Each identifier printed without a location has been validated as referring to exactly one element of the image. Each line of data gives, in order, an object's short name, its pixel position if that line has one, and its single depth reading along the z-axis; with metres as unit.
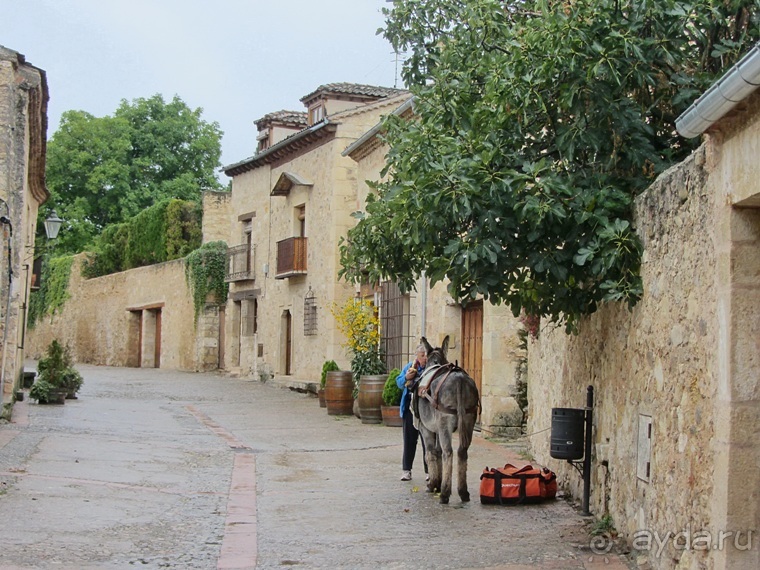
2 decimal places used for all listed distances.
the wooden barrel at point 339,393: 19.55
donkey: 9.02
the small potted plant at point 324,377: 20.50
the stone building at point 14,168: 14.31
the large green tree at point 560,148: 7.20
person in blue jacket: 9.83
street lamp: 20.53
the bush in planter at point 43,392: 18.66
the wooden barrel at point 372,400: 17.58
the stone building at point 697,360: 5.22
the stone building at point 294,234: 25.59
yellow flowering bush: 20.03
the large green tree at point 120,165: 50.62
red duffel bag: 8.91
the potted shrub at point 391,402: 16.92
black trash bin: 8.19
